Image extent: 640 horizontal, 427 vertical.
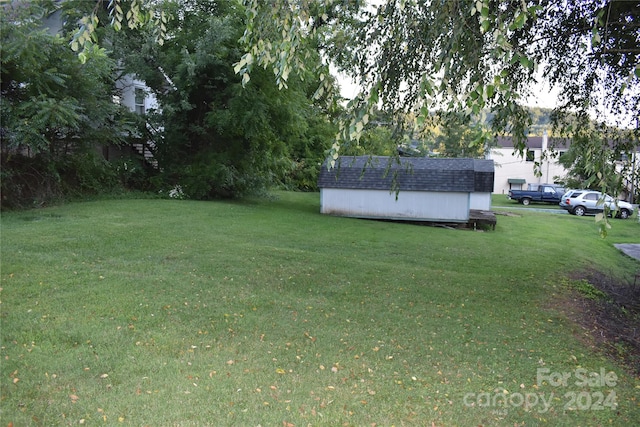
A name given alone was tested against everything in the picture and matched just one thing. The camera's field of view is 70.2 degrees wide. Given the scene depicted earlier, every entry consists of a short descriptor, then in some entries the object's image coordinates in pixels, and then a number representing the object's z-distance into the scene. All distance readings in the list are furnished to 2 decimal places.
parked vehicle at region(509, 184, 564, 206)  36.03
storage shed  18.03
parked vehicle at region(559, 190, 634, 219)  26.51
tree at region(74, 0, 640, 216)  3.22
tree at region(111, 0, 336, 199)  16.42
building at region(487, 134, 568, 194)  55.00
